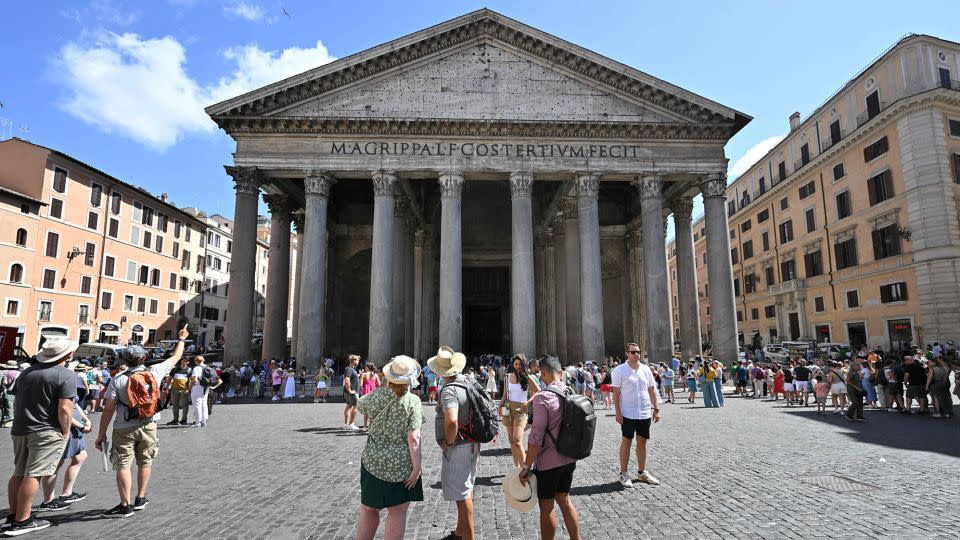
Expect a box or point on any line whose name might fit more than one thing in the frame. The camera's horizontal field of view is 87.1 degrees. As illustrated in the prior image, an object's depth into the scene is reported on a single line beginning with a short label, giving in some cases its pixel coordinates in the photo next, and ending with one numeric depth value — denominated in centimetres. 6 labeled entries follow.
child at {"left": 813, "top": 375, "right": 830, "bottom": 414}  1222
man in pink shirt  374
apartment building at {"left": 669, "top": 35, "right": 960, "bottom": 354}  2444
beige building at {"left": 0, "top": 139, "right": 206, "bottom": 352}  2780
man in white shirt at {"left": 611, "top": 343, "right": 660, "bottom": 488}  590
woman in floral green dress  343
